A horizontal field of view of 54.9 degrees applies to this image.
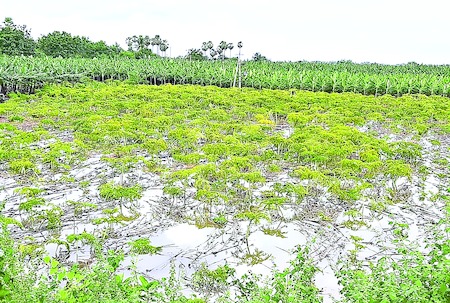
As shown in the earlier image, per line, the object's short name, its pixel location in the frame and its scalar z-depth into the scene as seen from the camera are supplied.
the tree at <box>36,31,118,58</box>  37.66
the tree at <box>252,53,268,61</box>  47.33
